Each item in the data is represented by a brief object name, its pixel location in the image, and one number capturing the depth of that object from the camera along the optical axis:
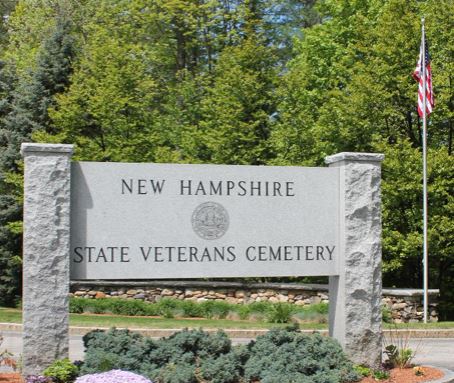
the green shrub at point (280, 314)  21.77
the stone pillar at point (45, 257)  9.95
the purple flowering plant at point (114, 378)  8.94
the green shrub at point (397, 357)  11.70
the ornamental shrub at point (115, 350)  9.95
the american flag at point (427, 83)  21.89
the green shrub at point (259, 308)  23.33
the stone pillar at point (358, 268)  11.46
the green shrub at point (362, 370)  10.97
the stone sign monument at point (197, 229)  10.06
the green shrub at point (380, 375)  10.93
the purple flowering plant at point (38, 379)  9.63
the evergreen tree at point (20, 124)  28.80
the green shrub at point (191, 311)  23.92
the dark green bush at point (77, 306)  24.75
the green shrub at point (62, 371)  9.73
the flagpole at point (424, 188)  21.99
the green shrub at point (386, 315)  21.28
